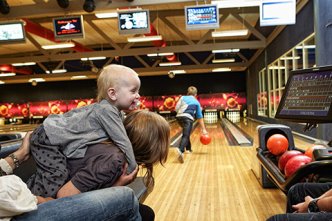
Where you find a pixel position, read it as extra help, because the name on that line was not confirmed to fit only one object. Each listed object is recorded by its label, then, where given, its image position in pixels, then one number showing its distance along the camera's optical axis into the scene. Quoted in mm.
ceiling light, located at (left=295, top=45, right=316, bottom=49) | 7226
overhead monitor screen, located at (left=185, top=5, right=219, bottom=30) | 7207
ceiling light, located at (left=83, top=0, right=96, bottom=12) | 7180
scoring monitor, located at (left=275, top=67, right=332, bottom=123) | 1521
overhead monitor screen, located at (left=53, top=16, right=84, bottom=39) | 7859
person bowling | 6438
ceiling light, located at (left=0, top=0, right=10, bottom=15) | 7531
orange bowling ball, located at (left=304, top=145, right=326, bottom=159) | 2785
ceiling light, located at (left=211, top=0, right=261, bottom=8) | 6859
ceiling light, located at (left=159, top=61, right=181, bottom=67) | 16712
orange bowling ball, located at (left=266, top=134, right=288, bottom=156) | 3352
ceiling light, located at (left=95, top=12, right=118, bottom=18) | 7757
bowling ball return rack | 1513
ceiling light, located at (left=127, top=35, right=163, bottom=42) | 9461
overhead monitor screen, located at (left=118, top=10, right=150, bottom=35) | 7453
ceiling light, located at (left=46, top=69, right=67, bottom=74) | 17319
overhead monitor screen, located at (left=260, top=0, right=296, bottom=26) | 6566
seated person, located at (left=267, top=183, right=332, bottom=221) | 1303
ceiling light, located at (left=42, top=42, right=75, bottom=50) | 10203
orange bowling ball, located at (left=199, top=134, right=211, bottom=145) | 7047
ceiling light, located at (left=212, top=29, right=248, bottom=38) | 9539
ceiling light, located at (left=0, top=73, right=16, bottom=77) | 17286
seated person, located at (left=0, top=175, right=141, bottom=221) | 899
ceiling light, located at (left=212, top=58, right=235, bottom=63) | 15977
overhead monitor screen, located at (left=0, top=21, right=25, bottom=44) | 7895
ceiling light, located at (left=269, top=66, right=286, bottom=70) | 10734
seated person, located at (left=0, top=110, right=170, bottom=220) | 1184
